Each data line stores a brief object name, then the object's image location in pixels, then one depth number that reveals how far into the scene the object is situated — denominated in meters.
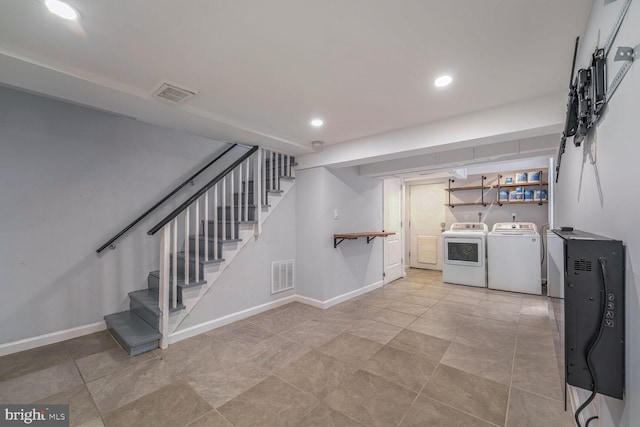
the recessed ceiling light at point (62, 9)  1.37
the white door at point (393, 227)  5.45
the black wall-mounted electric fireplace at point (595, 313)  0.95
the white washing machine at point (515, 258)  4.59
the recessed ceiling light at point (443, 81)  2.09
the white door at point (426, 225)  6.61
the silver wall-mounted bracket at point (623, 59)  0.78
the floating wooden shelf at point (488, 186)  5.18
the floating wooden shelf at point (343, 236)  4.10
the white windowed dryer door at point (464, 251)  5.07
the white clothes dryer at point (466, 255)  5.07
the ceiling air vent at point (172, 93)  2.15
